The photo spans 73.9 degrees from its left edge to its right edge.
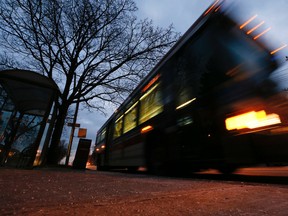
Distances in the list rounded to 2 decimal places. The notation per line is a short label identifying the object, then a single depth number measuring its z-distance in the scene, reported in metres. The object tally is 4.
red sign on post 13.15
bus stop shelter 5.74
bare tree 9.45
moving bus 3.26
